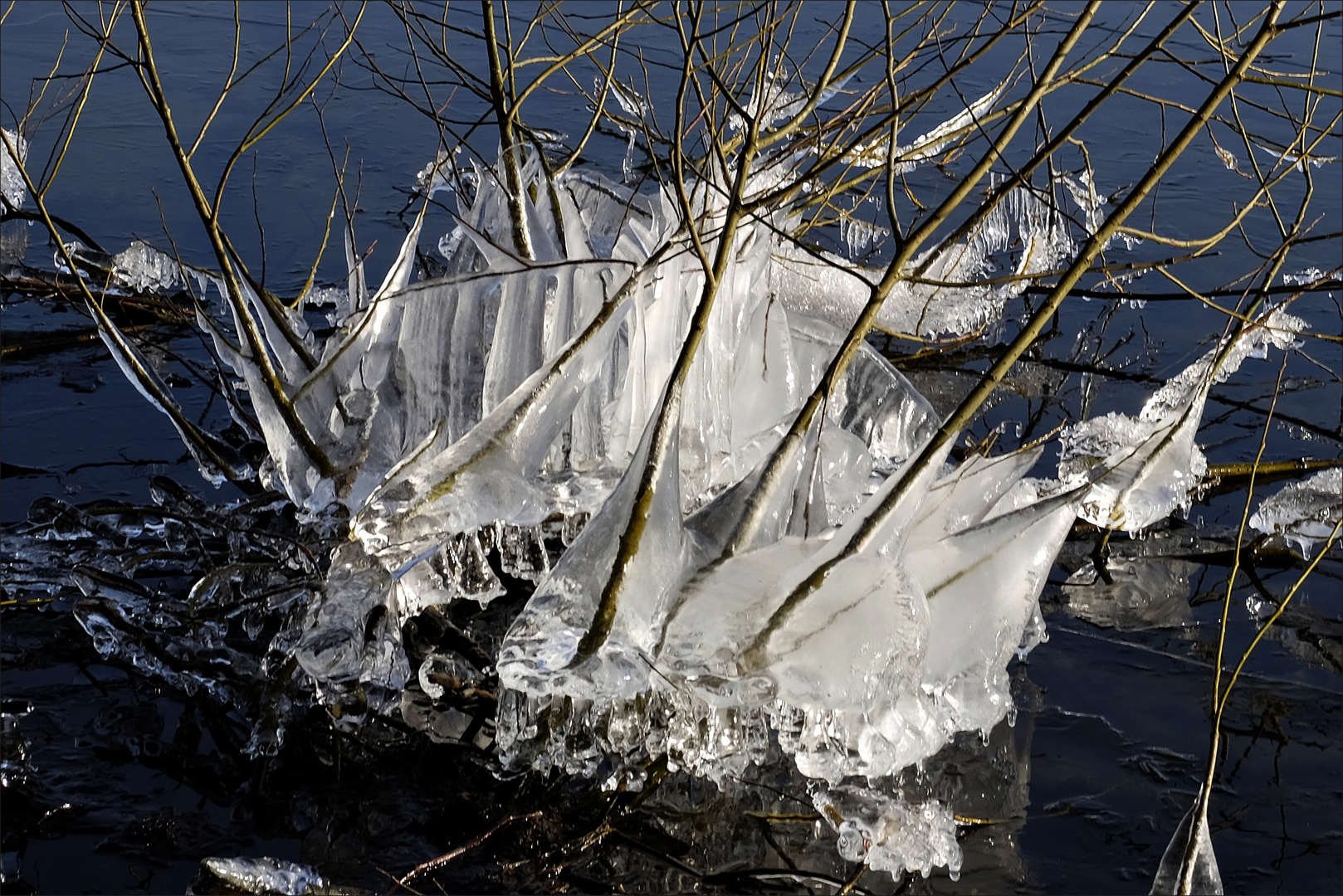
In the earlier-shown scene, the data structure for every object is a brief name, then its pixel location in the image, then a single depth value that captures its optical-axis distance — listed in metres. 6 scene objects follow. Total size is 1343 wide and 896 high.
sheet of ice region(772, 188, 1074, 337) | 8.30
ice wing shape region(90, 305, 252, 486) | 5.72
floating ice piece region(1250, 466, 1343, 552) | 6.88
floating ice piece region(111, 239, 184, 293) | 8.62
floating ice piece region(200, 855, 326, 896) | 4.05
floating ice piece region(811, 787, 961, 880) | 4.63
